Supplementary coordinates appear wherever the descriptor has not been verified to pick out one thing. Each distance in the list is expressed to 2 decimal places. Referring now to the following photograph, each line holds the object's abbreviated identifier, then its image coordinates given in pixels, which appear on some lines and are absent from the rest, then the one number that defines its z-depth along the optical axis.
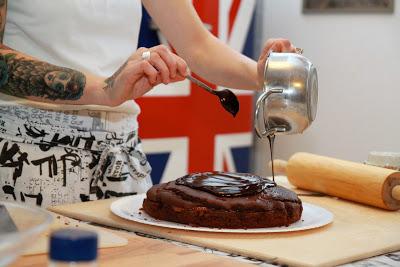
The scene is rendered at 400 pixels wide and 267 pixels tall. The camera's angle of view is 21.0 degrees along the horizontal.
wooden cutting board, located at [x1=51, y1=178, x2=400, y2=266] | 1.37
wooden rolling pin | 1.71
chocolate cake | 1.49
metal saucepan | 1.55
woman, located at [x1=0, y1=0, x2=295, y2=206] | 1.66
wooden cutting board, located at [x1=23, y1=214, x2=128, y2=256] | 1.31
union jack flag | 3.08
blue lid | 0.89
